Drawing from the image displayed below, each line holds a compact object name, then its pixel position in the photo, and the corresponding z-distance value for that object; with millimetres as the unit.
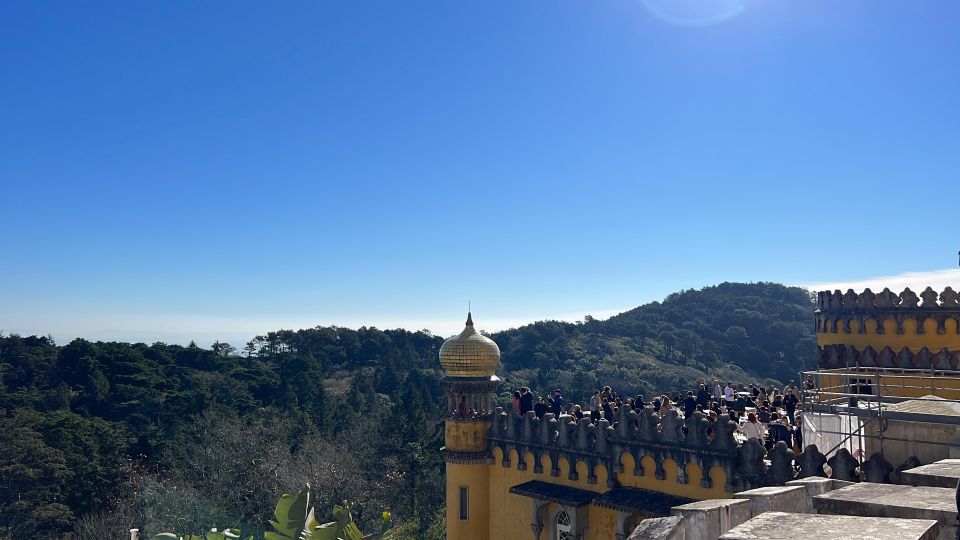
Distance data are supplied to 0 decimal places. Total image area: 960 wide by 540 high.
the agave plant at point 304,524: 10047
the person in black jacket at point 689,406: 16938
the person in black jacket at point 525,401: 19500
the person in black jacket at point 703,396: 18750
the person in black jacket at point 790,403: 17373
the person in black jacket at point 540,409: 19406
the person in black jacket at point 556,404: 19750
